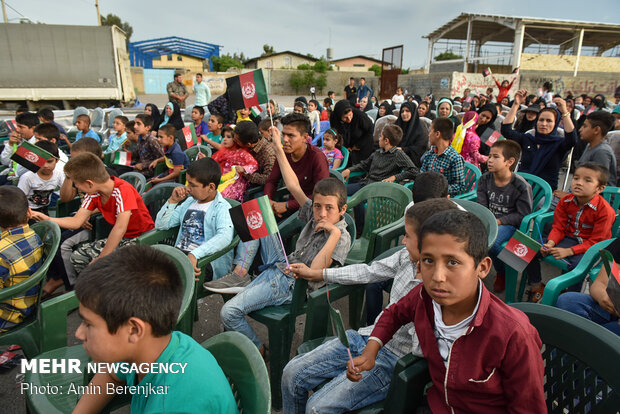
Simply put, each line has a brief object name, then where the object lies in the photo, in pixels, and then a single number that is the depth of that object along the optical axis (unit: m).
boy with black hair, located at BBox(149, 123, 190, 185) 5.05
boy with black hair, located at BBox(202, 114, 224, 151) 6.31
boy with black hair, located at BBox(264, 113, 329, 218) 3.58
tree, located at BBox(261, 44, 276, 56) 50.71
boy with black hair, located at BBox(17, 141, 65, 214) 3.99
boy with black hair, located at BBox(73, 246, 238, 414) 1.08
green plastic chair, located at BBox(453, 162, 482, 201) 4.20
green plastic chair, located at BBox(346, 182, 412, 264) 3.17
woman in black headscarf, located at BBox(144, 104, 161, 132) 8.26
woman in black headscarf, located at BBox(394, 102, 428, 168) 5.95
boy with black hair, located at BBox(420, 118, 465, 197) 3.96
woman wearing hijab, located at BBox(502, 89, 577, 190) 4.47
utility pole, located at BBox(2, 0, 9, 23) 22.64
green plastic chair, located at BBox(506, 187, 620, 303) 3.17
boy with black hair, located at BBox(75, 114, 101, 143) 6.39
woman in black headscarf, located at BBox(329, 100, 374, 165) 5.96
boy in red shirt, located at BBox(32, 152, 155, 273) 2.87
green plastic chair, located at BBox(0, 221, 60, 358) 2.06
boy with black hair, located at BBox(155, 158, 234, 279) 2.80
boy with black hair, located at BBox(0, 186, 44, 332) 2.23
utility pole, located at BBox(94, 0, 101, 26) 22.15
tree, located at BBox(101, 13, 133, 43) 58.30
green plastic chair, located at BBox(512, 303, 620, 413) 1.23
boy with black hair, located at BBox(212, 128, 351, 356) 2.33
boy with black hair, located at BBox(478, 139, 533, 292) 3.30
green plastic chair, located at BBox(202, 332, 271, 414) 1.11
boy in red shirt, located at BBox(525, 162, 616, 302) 2.84
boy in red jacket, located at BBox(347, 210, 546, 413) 1.20
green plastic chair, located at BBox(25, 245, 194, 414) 1.53
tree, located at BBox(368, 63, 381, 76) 35.62
